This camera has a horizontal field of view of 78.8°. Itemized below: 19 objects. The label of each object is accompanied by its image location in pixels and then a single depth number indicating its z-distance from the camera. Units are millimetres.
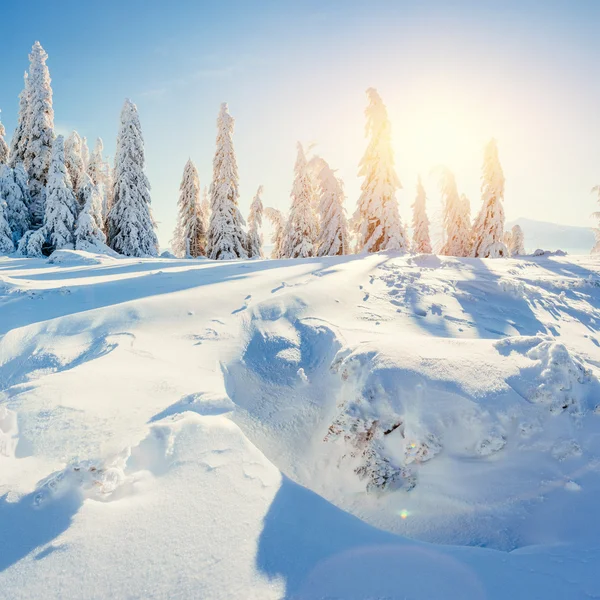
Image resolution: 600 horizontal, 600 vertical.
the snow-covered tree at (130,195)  23891
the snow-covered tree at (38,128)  22953
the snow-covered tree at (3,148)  23423
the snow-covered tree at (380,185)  20672
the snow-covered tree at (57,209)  19531
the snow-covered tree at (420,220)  35062
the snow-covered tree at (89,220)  19750
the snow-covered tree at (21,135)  23703
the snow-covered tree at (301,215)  26156
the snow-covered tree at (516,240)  40566
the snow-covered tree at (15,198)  20266
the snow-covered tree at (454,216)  32156
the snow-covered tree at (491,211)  26208
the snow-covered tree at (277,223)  32531
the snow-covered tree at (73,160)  23078
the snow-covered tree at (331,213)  26078
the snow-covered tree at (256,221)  31188
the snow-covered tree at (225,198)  25578
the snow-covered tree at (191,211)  29406
